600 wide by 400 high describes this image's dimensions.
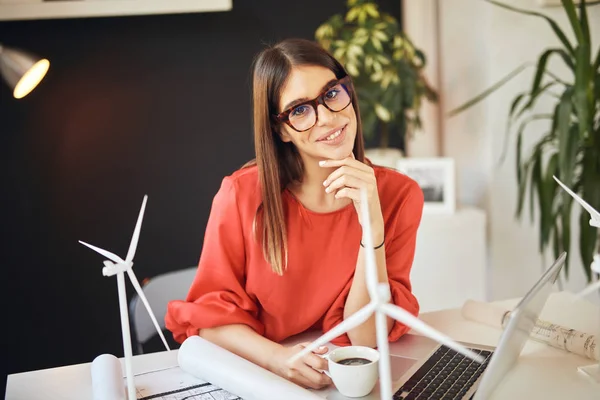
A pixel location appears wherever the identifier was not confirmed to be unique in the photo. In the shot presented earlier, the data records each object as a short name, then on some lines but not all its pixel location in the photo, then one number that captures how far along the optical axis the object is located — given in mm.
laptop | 1049
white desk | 1249
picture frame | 3105
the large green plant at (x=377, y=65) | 2982
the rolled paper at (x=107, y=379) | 1226
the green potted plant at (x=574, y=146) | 2271
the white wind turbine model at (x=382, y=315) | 776
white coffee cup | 1178
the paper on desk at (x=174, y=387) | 1266
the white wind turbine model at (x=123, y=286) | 1028
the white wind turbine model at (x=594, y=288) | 1043
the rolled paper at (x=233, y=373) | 1166
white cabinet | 3037
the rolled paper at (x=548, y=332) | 1390
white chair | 2027
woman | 1553
